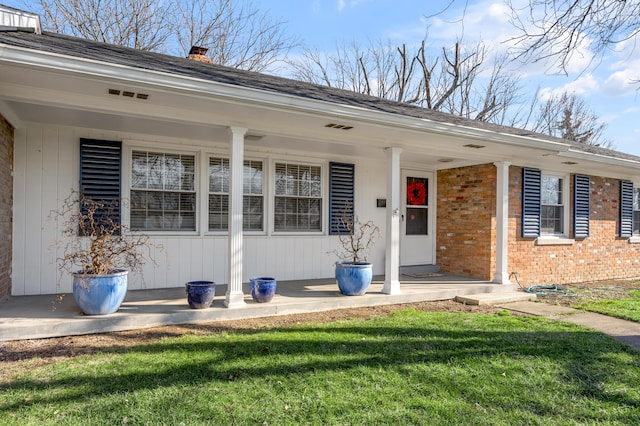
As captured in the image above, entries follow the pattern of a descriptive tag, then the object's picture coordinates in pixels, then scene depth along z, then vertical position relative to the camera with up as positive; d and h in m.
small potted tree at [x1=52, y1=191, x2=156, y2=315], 4.53 -0.74
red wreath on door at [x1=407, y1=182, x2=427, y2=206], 8.88 +0.39
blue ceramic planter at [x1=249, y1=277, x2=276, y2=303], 5.49 -1.03
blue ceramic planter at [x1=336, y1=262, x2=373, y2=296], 6.15 -0.96
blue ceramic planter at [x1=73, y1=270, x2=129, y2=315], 4.51 -0.89
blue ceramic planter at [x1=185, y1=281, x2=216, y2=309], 5.03 -1.01
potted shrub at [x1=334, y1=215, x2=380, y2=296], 6.15 -0.95
